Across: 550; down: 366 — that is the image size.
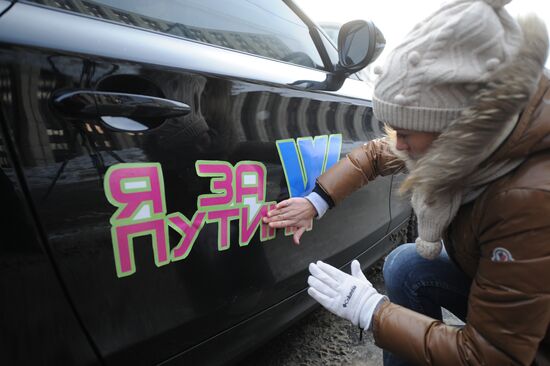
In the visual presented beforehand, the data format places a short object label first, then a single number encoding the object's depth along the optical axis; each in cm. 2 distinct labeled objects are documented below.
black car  74
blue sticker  124
